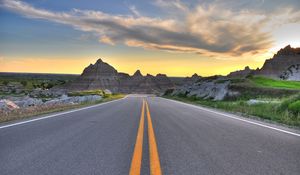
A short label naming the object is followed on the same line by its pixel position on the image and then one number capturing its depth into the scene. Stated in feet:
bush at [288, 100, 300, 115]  31.94
